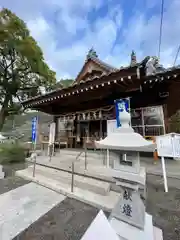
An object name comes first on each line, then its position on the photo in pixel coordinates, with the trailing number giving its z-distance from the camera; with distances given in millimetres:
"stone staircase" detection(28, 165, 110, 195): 2838
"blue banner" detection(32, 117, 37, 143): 5902
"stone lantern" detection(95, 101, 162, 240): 1401
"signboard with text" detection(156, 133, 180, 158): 2765
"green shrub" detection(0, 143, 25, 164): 5426
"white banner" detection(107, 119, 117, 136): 3912
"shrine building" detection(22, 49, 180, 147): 3804
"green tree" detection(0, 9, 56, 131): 8836
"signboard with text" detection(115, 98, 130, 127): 3805
